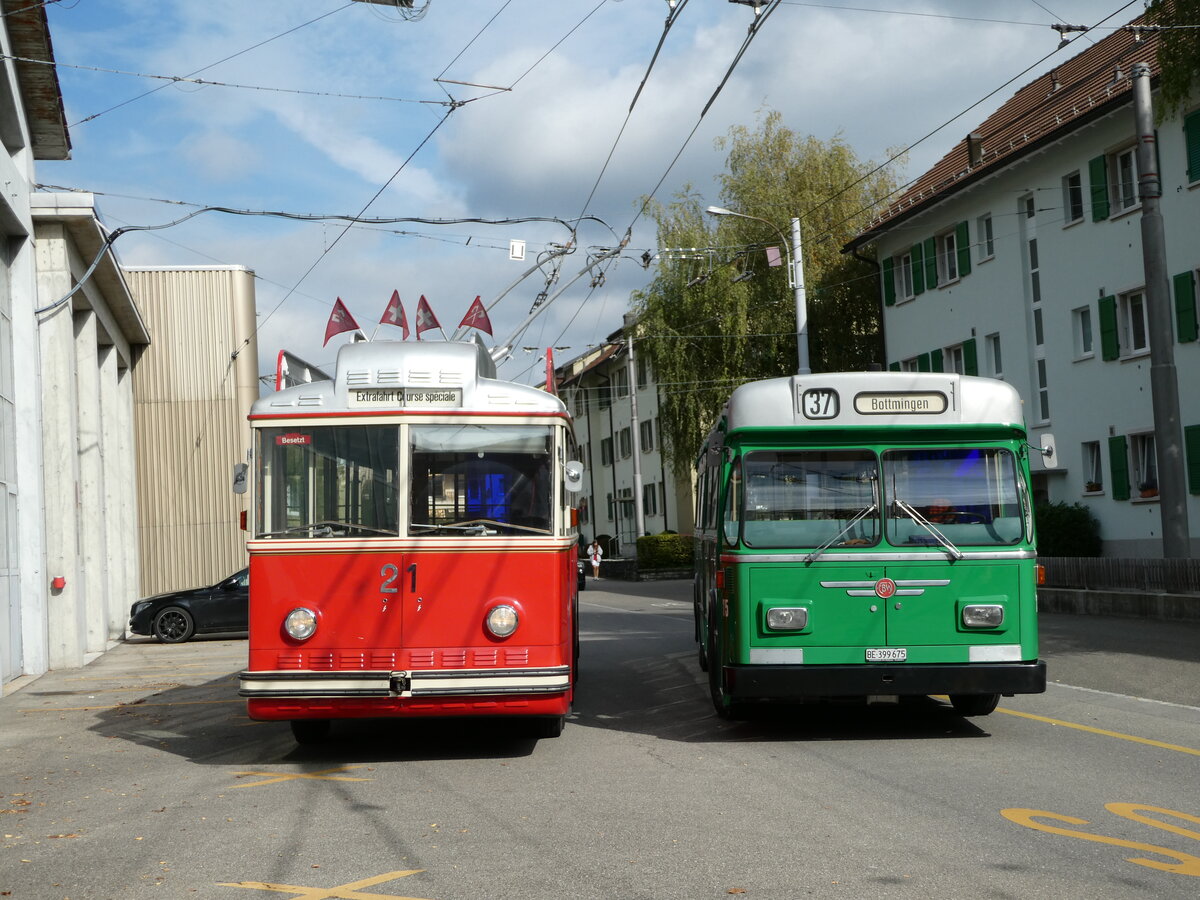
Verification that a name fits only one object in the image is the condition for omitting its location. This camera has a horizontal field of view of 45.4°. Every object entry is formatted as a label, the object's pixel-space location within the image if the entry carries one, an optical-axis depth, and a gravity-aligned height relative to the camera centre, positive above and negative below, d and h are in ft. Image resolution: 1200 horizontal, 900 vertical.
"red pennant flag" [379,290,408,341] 52.80 +8.67
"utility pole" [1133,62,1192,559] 71.72 +7.53
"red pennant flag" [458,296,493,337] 59.98 +9.59
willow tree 148.46 +25.28
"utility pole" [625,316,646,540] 178.40 +11.31
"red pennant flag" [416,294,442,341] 54.95 +8.83
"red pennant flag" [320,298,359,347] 48.67 +7.82
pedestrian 192.85 -2.03
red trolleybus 33.68 +0.11
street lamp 97.25 +17.02
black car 88.02 -3.29
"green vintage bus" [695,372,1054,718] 35.22 -0.33
